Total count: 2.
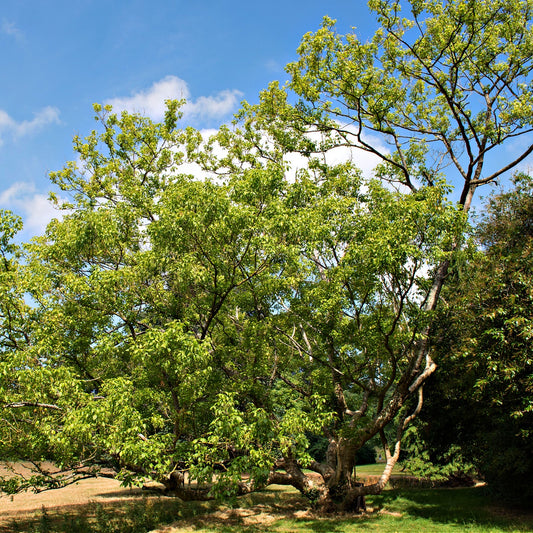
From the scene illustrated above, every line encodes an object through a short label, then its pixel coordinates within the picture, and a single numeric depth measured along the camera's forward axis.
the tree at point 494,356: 9.91
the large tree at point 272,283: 9.00
